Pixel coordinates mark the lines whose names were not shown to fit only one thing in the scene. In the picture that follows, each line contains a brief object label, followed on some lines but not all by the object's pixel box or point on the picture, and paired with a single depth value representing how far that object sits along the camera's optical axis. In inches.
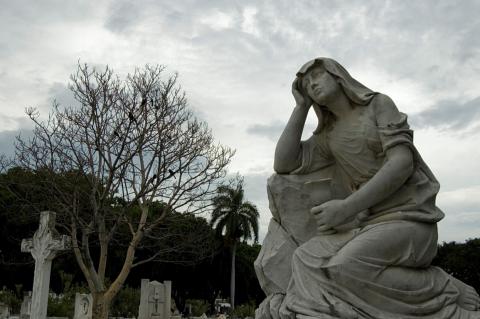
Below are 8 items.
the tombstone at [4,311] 743.4
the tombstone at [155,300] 812.1
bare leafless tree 638.5
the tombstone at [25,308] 685.6
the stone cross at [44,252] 511.8
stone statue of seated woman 149.1
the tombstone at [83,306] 634.2
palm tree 1523.0
